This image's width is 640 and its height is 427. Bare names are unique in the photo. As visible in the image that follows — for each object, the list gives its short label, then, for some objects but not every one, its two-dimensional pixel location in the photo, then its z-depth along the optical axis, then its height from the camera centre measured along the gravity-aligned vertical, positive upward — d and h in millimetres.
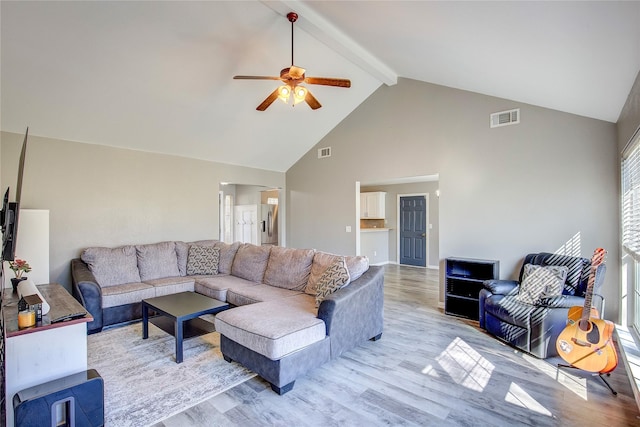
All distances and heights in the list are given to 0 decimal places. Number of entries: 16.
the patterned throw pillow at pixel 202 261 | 4910 -690
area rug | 2232 -1356
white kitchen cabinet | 8867 +351
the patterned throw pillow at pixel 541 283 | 3242 -718
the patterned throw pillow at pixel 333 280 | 3033 -627
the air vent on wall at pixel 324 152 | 6348 +1342
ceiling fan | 3012 +1364
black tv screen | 1344 -63
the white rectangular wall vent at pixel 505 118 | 4035 +1307
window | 2762 -42
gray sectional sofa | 2492 -885
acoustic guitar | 2439 -1014
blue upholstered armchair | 2934 -946
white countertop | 7873 -338
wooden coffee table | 2936 -943
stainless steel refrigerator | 8672 -213
